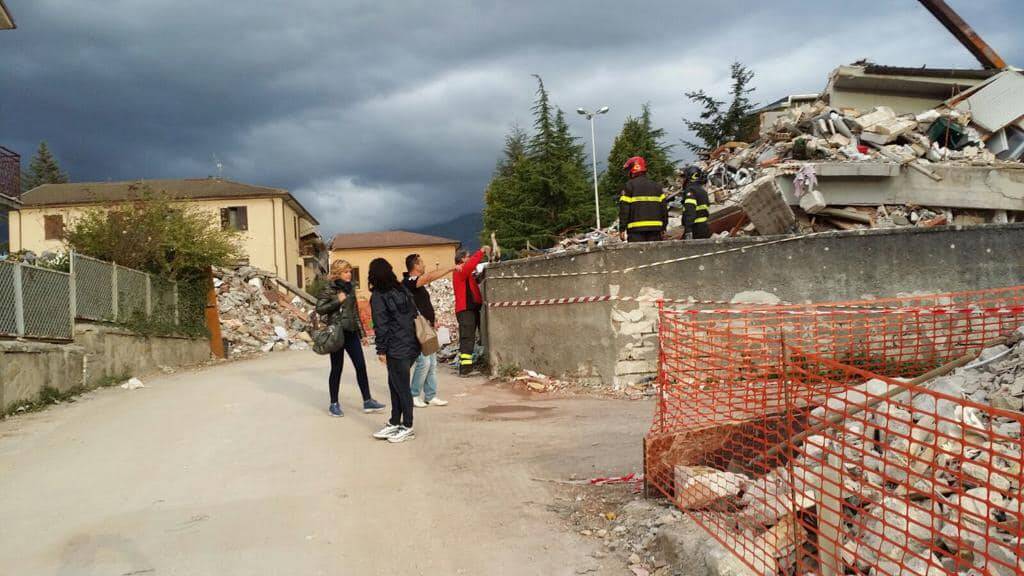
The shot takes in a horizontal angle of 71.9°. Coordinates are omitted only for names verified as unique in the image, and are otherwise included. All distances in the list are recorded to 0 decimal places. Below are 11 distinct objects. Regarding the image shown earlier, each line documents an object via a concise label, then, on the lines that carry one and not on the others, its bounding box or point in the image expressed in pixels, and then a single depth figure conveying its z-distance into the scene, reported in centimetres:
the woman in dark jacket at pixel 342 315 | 798
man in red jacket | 1198
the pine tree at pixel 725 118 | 3203
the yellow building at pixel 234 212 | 4006
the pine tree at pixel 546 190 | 2938
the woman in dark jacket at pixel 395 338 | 674
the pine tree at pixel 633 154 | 3456
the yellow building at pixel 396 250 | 5722
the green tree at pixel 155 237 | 1617
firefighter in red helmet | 1020
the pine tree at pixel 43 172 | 7544
